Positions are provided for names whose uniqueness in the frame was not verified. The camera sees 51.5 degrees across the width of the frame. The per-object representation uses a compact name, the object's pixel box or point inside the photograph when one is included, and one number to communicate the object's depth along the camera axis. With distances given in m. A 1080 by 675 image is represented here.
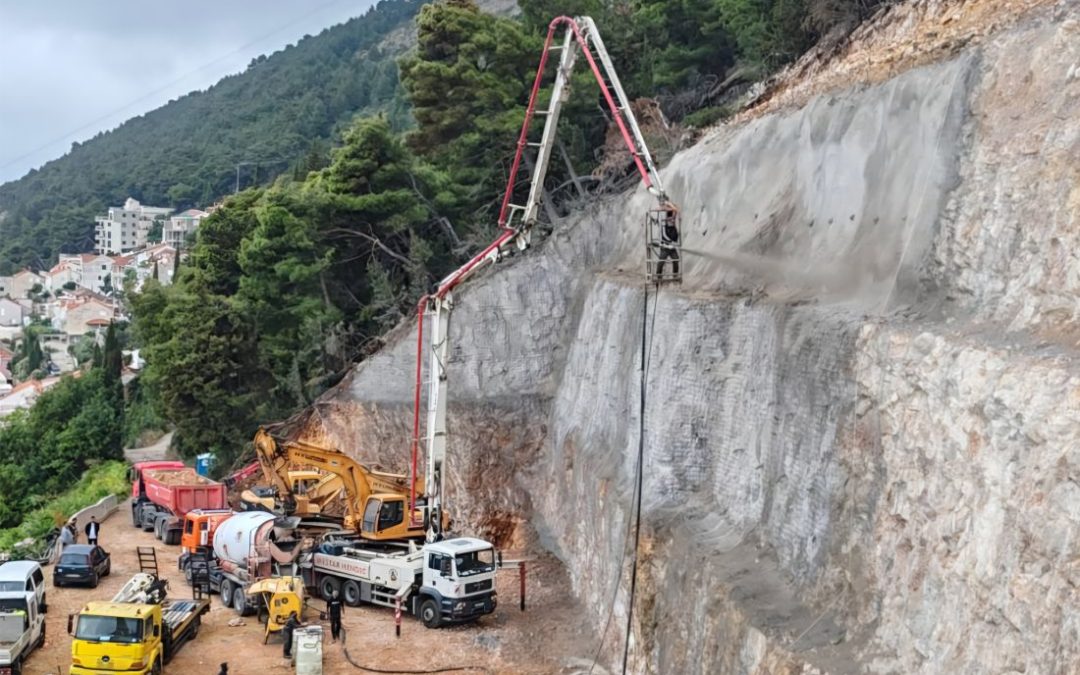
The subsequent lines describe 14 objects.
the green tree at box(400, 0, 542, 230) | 45.75
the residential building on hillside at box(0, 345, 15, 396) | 131.07
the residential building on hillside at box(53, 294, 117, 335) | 147.27
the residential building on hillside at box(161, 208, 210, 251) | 190.38
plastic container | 22.72
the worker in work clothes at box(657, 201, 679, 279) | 24.45
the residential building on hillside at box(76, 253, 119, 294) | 197.00
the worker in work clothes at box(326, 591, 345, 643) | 24.97
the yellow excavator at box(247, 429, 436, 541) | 28.59
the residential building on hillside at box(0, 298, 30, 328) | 178.75
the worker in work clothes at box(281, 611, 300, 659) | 24.06
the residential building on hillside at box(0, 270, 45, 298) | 194.12
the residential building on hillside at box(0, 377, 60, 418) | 103.51
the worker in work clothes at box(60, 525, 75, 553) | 34.62
